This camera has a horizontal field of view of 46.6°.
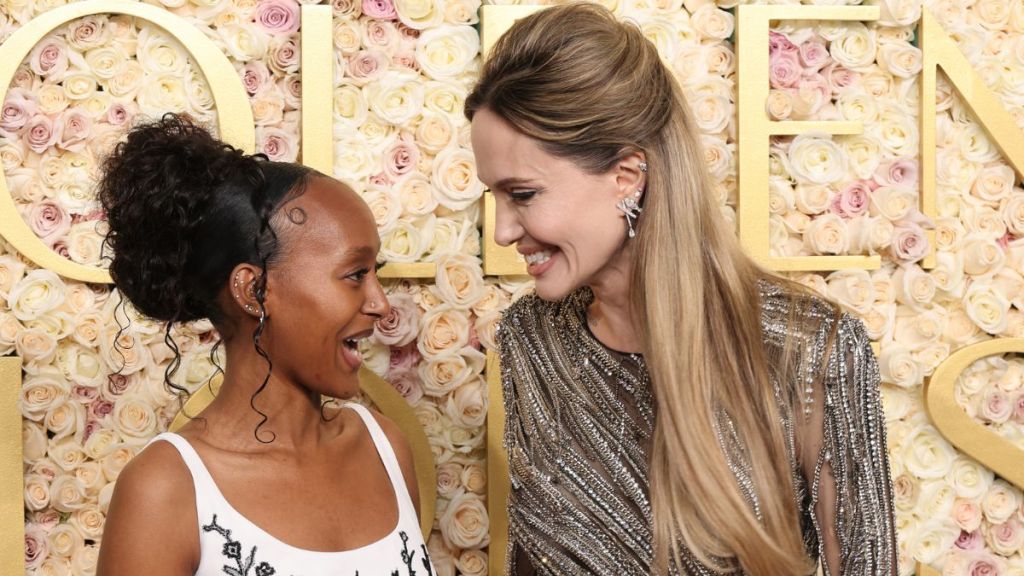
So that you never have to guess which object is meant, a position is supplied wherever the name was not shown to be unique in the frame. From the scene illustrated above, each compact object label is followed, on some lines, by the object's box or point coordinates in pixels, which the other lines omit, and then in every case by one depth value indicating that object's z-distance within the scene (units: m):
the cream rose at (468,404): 2.60
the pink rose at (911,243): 2.68
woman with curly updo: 1.65
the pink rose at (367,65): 2.56
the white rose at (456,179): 2.54
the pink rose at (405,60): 2.59
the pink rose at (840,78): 2.73
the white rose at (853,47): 2.70
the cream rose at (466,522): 2.59
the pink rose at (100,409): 2.50
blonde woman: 1.81
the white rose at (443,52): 2.57
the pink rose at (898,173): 2.72
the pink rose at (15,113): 2.43
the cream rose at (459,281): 2.54
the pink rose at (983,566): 2.75
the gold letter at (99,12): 2.41
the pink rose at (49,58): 2.44
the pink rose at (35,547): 2.47
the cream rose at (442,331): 2.55
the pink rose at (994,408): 2.74
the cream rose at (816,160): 2.68
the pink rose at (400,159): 2.57
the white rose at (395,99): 2.56
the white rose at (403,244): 2.55
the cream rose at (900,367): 2.68
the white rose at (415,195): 2.56
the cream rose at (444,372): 2.57
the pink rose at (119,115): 2.47
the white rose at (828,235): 2.68
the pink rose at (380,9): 2.56
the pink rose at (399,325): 2.54
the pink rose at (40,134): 2.43
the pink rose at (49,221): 2.45
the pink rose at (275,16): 2.53
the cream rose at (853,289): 2.68
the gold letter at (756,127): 2.65
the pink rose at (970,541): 2.78
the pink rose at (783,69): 2.69
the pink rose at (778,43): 2.70
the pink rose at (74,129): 2.45
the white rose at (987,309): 2.74
